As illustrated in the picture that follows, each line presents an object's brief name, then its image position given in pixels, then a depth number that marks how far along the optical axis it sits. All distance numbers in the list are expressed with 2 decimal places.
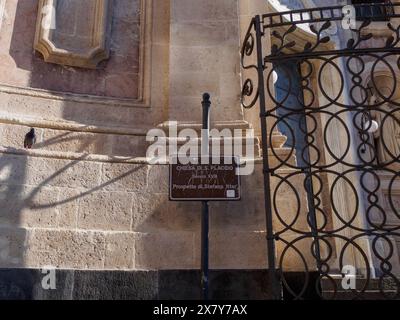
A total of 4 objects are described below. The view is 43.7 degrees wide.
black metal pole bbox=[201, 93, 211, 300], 3.71
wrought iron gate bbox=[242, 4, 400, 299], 3.84
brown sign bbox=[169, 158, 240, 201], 3.91
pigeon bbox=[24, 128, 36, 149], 4.47
